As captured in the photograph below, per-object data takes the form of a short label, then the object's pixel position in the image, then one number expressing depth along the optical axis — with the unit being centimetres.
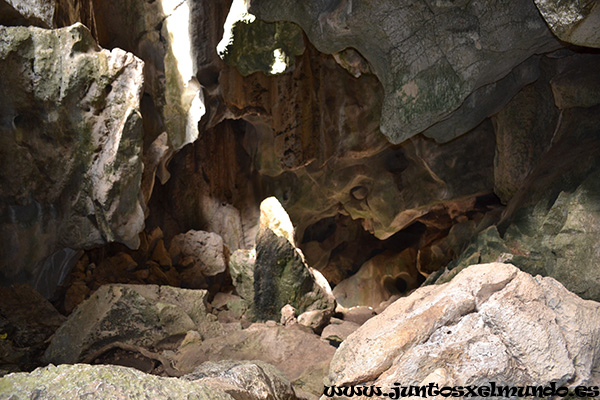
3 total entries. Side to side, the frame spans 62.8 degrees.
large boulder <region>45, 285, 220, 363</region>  437
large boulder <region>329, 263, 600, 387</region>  217
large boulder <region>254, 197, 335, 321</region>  635
